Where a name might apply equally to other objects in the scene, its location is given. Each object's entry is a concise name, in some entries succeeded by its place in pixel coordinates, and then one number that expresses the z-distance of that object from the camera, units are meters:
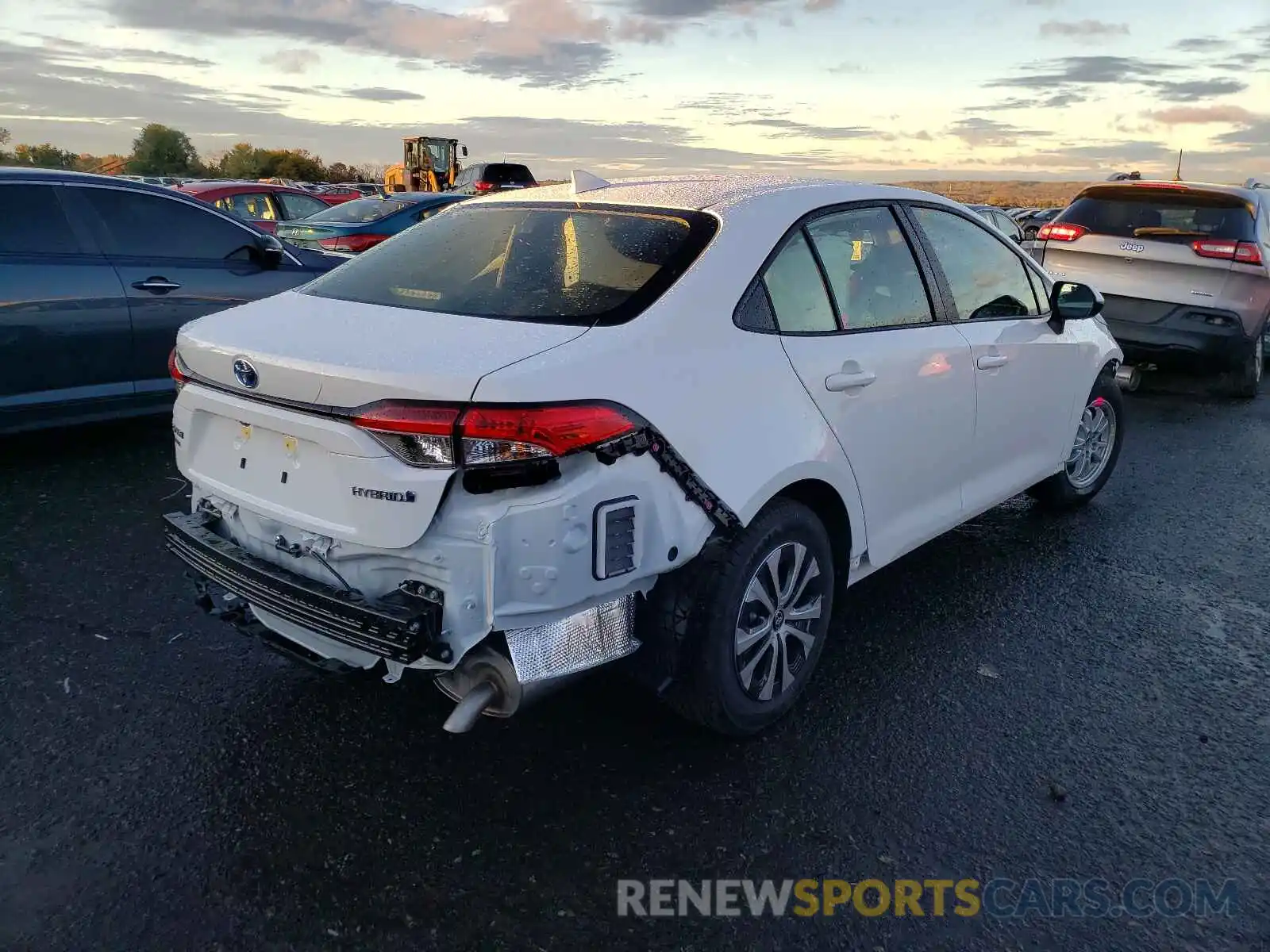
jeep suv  8.19
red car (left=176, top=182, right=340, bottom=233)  12.74
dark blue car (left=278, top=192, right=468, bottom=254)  10.69
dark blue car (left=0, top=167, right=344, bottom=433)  5.37
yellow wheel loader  39.06
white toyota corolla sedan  2.43
